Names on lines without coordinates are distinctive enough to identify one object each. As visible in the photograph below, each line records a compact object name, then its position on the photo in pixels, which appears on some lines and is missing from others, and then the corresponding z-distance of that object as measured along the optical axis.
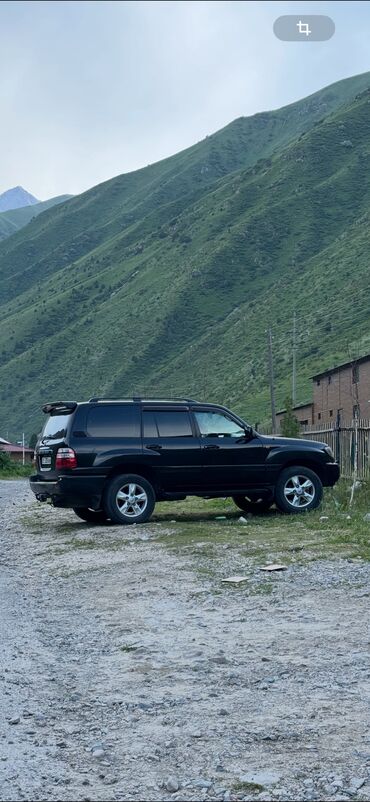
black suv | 14.12
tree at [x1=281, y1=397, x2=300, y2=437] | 37.03
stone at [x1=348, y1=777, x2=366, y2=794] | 4.18
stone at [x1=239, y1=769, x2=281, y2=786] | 4.29
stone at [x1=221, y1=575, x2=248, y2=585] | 9.38
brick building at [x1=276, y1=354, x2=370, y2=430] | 55.09
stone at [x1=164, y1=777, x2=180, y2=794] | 4.24
